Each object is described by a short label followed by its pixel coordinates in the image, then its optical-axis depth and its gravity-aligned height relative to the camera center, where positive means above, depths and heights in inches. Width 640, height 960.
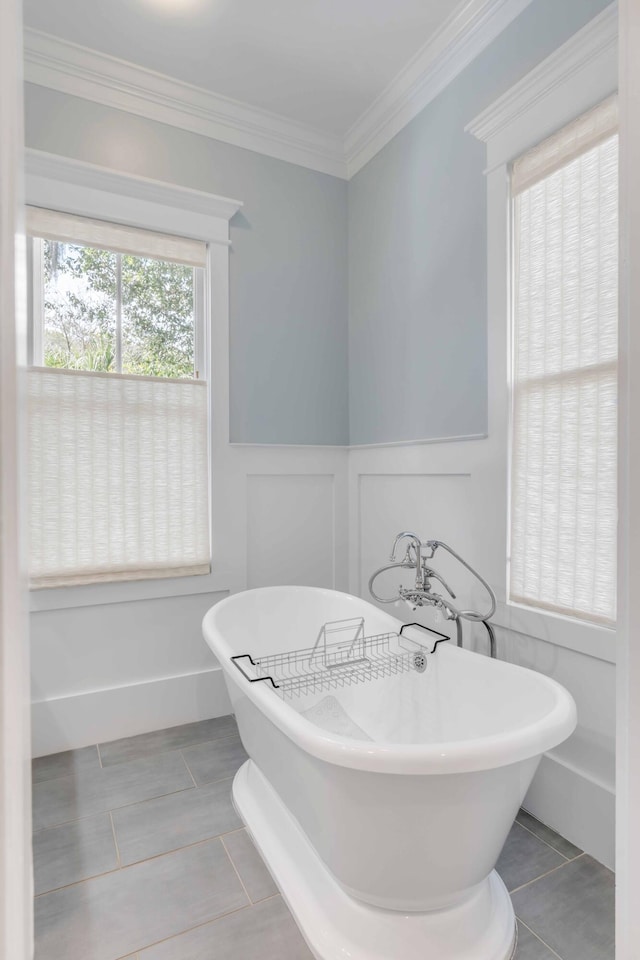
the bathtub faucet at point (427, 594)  70.1 -17.2
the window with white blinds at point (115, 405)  85.7 +12.3
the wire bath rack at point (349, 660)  68.7 -27.1
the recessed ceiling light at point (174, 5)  76.0 +69.8
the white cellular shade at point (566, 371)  60.6 +13.0
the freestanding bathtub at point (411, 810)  41.7 -30.6
